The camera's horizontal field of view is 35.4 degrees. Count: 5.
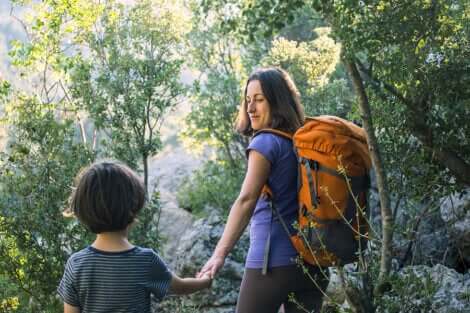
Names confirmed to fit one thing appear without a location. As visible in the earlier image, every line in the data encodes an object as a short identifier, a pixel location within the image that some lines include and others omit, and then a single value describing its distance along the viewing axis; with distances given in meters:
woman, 3.67
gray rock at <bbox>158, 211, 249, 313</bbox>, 8.66
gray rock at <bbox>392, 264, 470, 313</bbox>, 4.41
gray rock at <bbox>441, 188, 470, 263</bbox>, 7.63
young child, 3.18
